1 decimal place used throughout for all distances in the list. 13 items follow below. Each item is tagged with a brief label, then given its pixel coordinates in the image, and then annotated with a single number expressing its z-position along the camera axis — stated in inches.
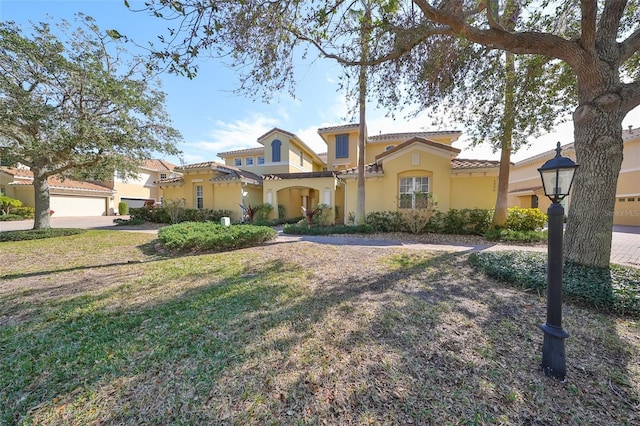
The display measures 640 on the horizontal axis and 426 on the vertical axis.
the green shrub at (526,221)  414.3
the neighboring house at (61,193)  897.5
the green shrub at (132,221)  642.0
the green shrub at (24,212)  792.3
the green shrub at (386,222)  474.6
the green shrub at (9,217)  733.8
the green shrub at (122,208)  1086.6
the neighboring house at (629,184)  615.2
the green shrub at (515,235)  370.6
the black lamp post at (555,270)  98.3
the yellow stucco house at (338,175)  486.6
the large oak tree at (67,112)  336.2
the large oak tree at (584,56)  195.0
